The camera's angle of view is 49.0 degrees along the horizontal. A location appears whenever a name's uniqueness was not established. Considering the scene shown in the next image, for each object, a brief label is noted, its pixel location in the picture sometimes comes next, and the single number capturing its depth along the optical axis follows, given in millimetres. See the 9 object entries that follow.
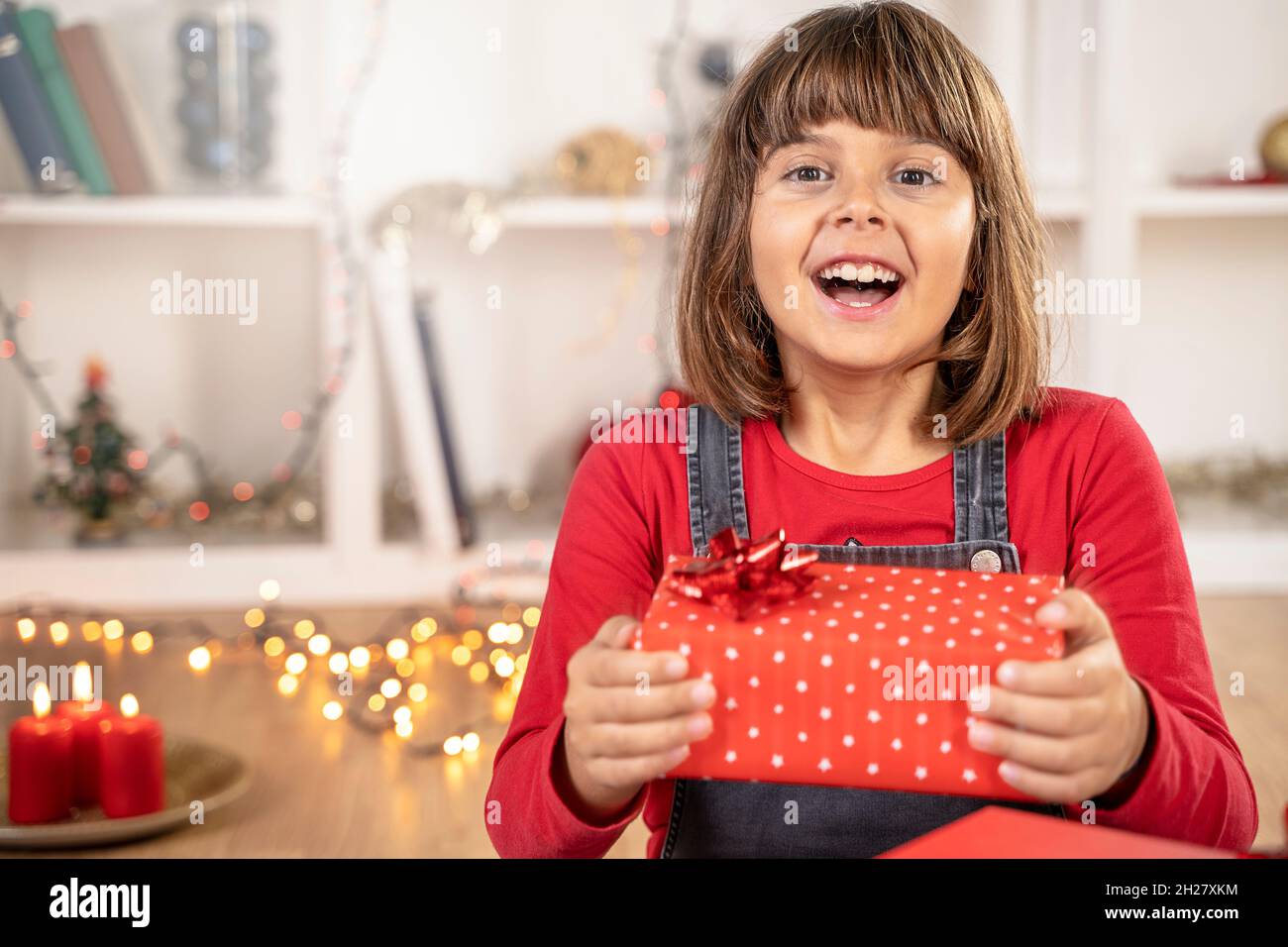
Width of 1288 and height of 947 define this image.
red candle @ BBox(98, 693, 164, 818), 1328
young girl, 838
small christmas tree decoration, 2105
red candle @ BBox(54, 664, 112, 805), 1357
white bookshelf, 2086
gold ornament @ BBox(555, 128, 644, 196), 2158
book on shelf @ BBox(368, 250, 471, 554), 2088
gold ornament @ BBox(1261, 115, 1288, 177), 2125
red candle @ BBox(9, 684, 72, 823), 1318
